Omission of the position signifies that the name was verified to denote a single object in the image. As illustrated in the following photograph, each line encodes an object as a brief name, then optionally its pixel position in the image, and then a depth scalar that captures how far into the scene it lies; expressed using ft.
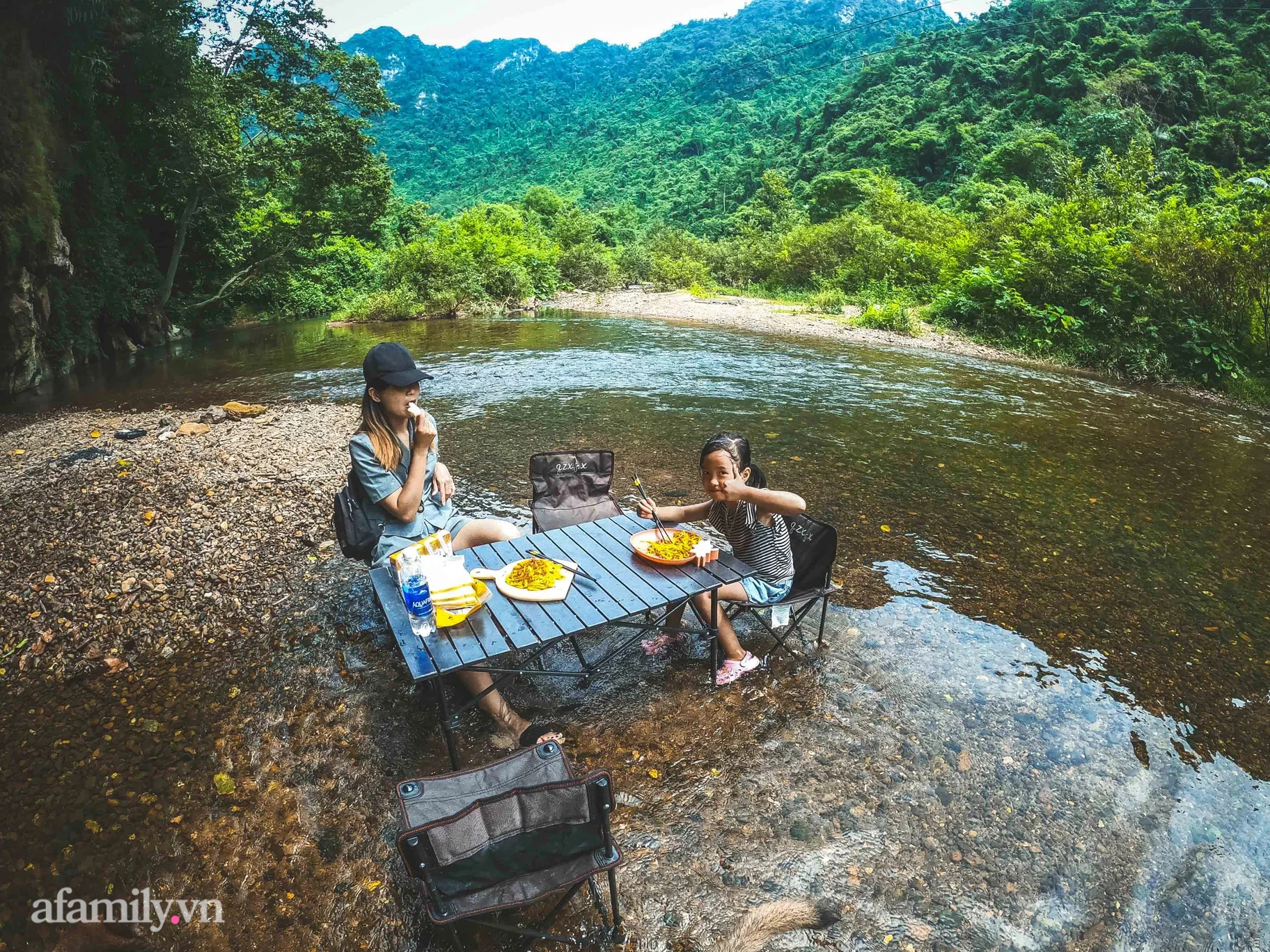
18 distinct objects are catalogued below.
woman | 12.09
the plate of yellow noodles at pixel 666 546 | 12.47
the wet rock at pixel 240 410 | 33.40
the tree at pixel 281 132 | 62.90
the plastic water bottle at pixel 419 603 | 9.81
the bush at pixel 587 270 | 119.03
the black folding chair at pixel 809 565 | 13.21
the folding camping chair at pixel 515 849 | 7.00
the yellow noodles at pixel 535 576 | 11.51
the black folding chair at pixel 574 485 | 16.88
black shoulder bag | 12.54
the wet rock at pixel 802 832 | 10.10
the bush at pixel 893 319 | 60.23
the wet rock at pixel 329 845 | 9.73
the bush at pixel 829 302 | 74.33
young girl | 12.60
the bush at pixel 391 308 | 81.20
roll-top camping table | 9.90
